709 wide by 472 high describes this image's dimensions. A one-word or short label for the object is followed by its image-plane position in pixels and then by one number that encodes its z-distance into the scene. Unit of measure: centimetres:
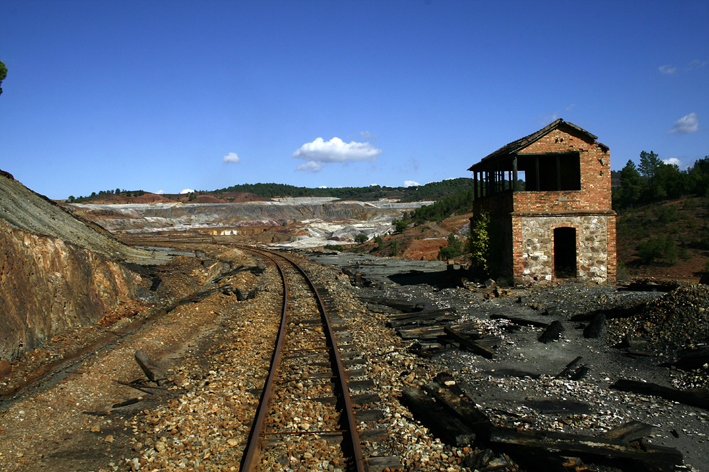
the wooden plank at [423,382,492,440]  503
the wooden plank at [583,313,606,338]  920
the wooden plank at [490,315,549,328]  1020
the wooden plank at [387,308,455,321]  1119
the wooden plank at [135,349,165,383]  692
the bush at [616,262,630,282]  1773
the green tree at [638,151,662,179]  6491
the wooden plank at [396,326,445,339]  946
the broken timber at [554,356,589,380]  704
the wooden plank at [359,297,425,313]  1239
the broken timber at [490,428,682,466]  444
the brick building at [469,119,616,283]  1538
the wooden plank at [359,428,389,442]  497
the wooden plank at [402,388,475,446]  488
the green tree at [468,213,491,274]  1697
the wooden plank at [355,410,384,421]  545
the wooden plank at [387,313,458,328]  1060
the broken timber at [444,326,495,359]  823
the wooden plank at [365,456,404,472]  439
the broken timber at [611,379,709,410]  578
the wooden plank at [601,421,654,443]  493
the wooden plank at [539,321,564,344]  911
